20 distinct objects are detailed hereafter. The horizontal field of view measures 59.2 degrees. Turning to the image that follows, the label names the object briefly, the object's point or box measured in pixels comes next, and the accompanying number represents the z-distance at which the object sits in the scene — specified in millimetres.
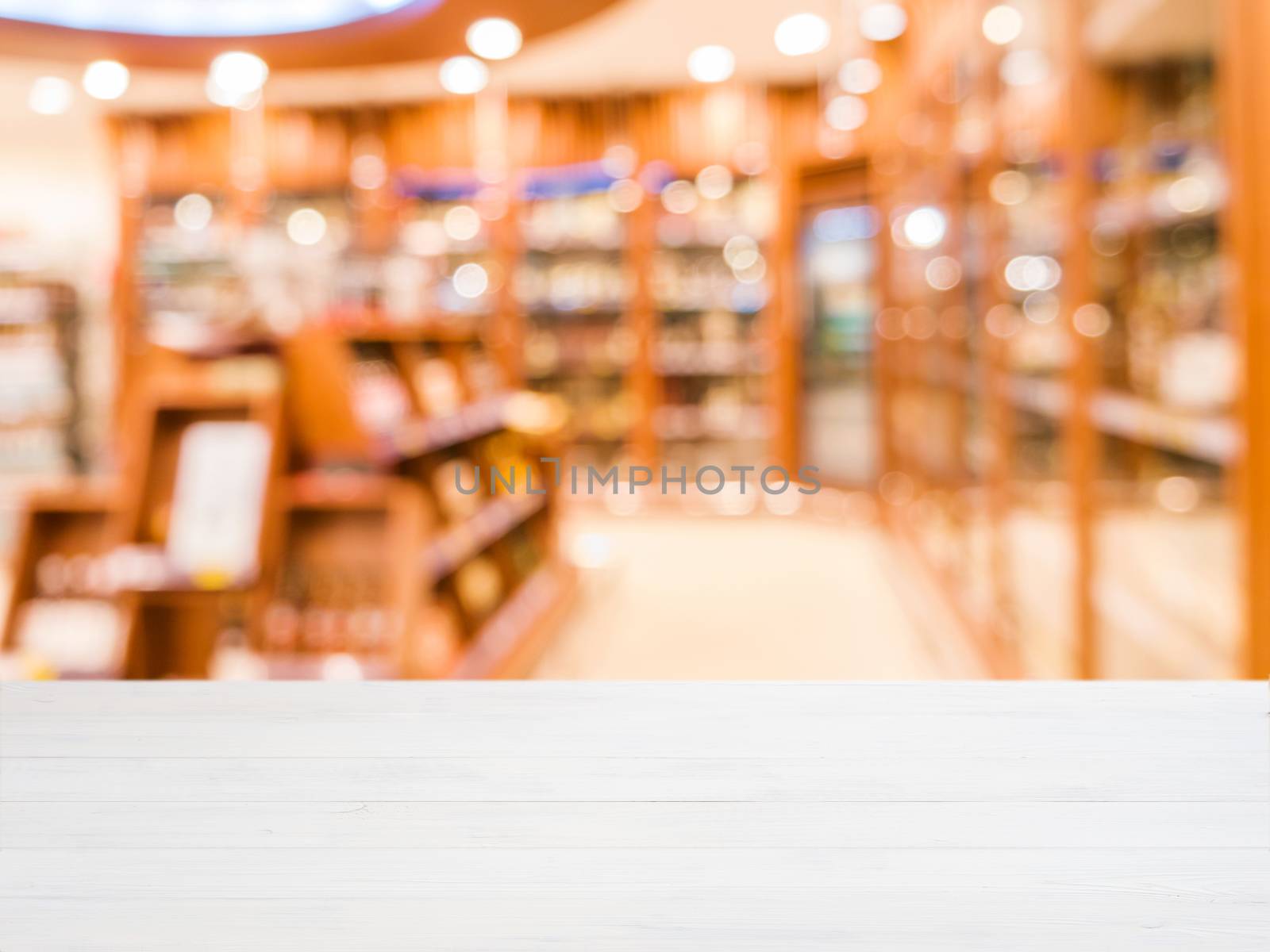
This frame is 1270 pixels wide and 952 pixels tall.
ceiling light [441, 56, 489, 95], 4773
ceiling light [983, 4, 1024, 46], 3350
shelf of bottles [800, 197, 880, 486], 7906
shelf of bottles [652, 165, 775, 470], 8109
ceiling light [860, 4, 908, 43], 6168
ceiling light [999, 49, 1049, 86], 3043
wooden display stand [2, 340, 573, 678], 2898
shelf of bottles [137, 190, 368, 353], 8383
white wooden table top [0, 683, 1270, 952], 546
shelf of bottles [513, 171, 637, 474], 8258
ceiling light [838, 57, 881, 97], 7176
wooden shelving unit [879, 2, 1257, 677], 2049
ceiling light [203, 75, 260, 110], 7613
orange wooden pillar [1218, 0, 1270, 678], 1534
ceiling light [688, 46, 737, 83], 7211
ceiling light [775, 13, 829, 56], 6423
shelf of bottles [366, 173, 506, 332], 8211
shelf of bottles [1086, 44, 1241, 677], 1979
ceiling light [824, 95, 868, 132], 7406
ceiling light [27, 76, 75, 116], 7672
